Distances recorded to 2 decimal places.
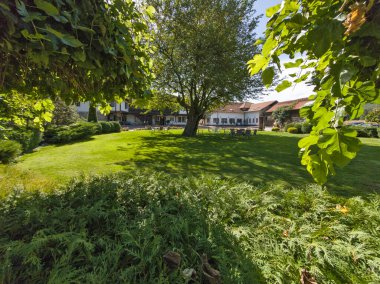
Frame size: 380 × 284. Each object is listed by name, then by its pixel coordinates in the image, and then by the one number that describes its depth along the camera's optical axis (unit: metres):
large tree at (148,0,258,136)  15.44
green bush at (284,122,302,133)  31.62
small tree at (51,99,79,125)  23.92
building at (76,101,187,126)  46.22
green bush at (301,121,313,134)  30.25
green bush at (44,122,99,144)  16.47
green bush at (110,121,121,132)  29.05
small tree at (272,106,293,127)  41.72
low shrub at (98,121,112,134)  26.86
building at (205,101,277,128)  63.28
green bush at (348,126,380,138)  25.56
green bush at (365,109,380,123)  24.95
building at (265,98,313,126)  41.25
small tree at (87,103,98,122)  30.72
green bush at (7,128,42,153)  11.36
